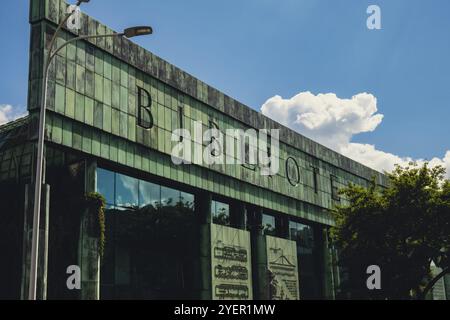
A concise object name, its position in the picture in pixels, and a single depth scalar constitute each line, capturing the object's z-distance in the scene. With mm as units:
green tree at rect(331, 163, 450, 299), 40562
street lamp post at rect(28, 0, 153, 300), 18266
